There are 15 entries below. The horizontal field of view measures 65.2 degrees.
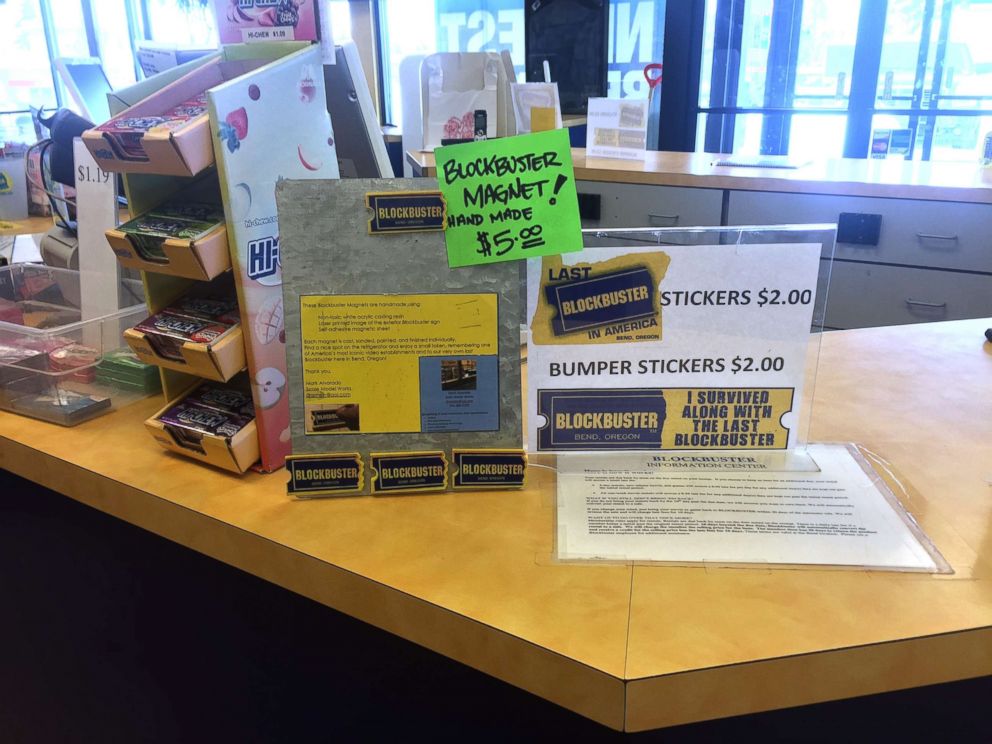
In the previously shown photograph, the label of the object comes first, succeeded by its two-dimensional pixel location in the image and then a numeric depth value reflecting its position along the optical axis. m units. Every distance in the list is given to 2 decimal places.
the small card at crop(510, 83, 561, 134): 3.04
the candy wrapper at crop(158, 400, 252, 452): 0.81
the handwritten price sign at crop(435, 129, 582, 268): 0.74
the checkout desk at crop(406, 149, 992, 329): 2.45
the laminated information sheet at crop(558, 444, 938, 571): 0.67
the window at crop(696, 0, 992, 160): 4.46
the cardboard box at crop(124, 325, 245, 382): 0.76
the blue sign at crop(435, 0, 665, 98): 5.32
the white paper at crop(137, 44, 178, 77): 1.17
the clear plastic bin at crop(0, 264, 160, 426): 0.97
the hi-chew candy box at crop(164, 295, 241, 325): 0.81
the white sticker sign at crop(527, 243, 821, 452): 0.79
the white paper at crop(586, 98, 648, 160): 3.11
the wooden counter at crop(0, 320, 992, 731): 0.55
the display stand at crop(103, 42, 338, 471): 0.73
